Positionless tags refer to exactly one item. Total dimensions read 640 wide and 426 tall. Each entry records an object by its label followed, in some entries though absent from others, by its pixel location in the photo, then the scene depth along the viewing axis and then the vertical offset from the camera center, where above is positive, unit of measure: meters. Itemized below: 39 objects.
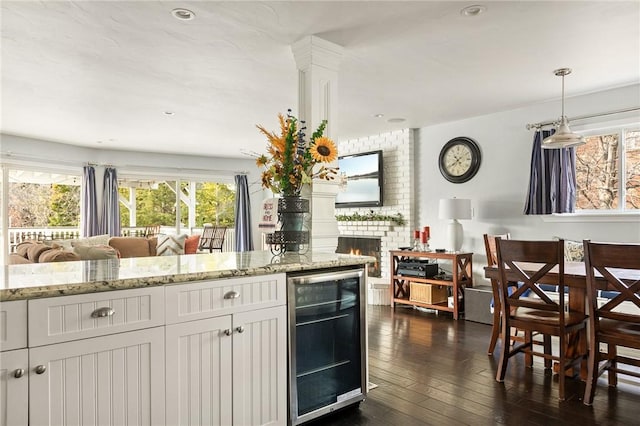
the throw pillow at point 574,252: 4.27 -0.40
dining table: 2.86 -0.48
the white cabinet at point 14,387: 1.39 -0.57
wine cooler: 2.19 -0.71
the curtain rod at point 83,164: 6.62 +0.93
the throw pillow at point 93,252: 4.82 -0.43
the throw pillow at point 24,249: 4.57 -0.37
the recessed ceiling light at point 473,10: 2.61 +1.26
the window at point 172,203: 8.57 +0.26
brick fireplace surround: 6.13 +0.26
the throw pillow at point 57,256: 3.90 -0.38
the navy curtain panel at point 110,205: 7.97 +0.19
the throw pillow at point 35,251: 4.27 -0.36
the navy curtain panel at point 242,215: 9.35 -0.01
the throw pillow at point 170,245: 7.29 -0.52
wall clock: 5.45 +0.71
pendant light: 3.52 +0.61
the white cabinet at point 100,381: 1.47 -0.61
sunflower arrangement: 2.59 +0.35
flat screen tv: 6.51 +0.53
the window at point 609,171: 4.29 +0.43
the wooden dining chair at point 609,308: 2.42 -0.58
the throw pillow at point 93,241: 6.03 -0.38
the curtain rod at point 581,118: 4.20 +1.01
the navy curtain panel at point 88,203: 7.71 +0.23
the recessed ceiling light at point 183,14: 2.61 +1.26
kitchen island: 1.45 -0.50
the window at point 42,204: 6.96 +0.20
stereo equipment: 5.23 -0.69
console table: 4.95 -0.82
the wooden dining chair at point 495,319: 3.26 -0.84
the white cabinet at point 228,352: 1.79 -0.63
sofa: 4.17 -0.42
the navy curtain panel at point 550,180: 4.53 +0.35
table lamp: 5.09 -0.01
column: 2.91 +0.78
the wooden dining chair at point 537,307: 2.72 -0.65
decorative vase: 2.60 -0.07
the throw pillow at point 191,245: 7.45 -0.53
